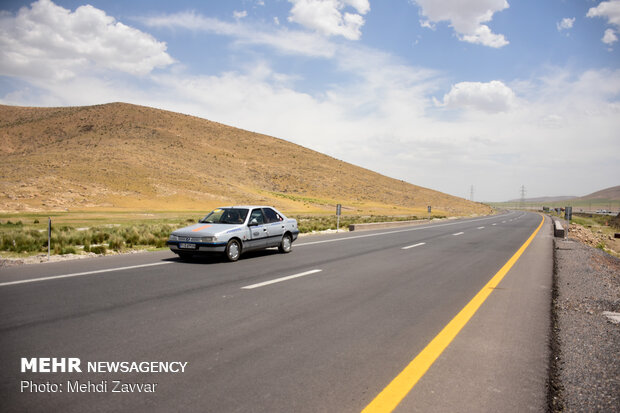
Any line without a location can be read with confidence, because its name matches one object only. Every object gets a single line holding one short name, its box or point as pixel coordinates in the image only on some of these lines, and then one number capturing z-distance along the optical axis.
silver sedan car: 10.88
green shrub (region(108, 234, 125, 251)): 14.39
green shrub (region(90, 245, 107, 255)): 13.23
